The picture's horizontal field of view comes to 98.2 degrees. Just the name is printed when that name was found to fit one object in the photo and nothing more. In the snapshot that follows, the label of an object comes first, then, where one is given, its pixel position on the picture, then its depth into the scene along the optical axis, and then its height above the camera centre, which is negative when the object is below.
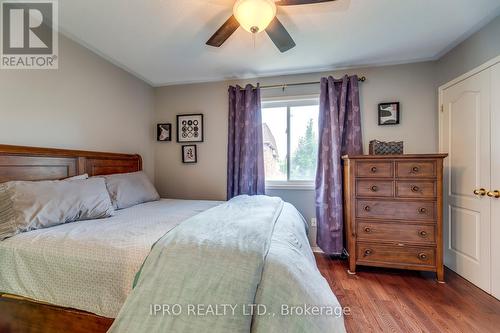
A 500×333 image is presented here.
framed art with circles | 3.23 +0.59
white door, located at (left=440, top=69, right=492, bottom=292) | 1.98 -0.11
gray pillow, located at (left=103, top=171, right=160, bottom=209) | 2.18 -0.25
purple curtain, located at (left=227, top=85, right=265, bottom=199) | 2.92 +0.30
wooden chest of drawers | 2.14 -0.47
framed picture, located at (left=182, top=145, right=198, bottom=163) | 3.27 +0.19
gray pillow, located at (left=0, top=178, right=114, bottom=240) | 1.41 -0.27
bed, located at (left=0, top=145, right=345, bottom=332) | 0.93 -0.50
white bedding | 1.12 -0.53
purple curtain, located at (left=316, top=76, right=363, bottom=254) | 2.66 +0.26
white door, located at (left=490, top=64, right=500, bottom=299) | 1.86 -0.10
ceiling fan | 1.42 +1.06
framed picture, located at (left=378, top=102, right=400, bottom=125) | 2.69 +0.65
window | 3.00 +0.35
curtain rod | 2.91 +1.11
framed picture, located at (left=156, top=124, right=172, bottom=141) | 3.36 +0.54
